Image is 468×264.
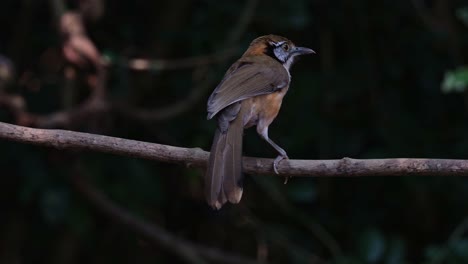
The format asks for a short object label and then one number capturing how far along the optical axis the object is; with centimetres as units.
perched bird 735
